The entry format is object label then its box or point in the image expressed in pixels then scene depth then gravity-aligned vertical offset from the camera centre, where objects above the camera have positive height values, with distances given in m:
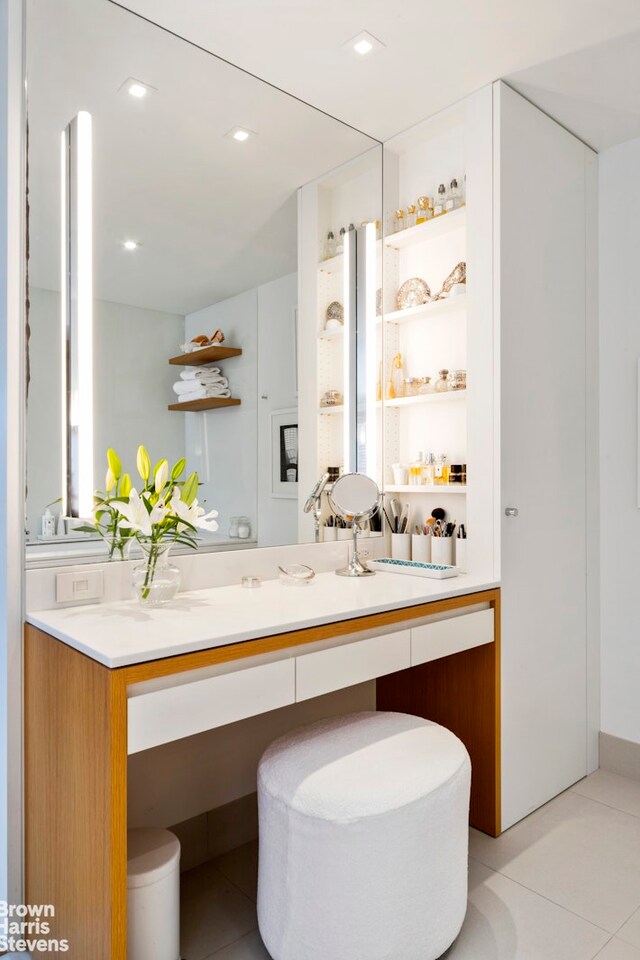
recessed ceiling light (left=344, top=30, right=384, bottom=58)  1.83 +1.31
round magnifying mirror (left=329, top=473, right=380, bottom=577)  2.21 -0.07
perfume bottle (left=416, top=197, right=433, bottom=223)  2.41 +1.05
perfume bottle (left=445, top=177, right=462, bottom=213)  2.32 +1.06
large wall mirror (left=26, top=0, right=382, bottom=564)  1.67 +0.67
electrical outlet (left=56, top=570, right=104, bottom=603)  1.61 -0.28
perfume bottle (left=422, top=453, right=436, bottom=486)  2.39 +0.03
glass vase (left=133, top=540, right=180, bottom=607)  1.64 -0.26
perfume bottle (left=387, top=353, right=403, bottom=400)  2.49 +0.40
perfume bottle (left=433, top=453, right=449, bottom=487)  2.32 +0.03
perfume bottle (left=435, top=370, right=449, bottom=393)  2.31 +0.36
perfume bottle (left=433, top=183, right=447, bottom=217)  2.37 +1.07
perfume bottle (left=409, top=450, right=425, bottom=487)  2.43 +0.03
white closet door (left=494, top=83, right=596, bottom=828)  2.12 +0.12
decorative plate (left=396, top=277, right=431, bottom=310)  2.44 +0.74
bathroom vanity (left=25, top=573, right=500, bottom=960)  1.21 -0.45
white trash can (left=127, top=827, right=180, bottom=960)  1.38 -0.96
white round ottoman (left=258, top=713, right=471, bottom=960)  1.35 -0.84
